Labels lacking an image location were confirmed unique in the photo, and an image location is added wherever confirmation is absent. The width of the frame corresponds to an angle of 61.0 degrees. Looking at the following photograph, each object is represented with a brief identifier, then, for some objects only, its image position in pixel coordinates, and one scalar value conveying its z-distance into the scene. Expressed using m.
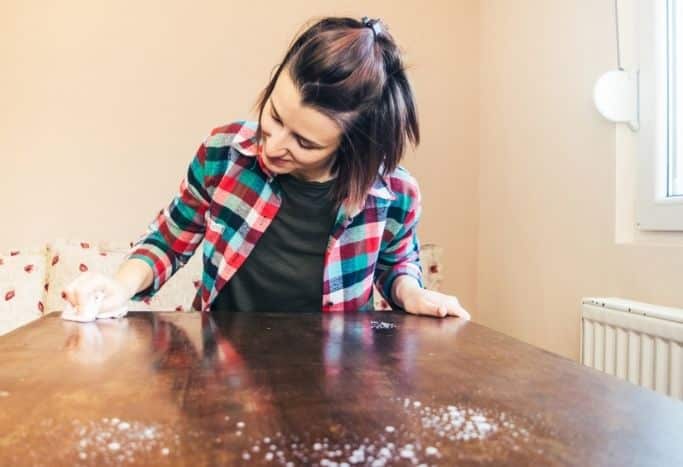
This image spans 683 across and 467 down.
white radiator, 1.09
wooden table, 0.34
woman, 0.93
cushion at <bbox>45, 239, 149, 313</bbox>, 1.77
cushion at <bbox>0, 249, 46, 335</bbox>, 1.74
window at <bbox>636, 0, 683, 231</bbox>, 1.31
